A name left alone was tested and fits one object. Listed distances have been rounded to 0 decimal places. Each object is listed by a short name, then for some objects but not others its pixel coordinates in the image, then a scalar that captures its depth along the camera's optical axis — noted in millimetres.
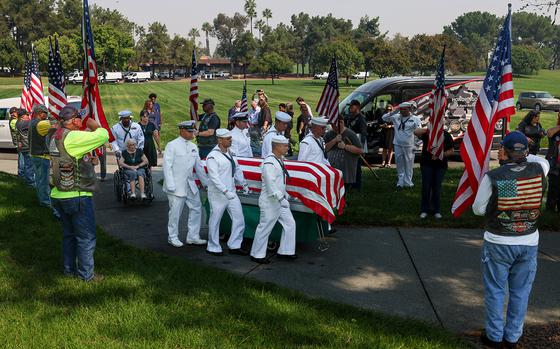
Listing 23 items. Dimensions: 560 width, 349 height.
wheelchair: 10766
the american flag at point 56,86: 10758
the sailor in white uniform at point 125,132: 11219
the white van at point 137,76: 92500
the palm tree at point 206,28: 171625
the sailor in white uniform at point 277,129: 9547
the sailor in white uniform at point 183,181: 8172
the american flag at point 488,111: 6258
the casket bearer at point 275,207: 7254
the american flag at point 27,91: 15353
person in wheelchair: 10758
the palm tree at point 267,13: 156650
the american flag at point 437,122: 9211
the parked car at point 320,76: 104975
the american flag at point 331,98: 10500
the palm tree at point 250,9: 153375
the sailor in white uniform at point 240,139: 10086
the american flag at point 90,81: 8352
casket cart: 7664
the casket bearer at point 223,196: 7664
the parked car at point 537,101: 39750
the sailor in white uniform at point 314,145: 8602
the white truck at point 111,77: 90625
